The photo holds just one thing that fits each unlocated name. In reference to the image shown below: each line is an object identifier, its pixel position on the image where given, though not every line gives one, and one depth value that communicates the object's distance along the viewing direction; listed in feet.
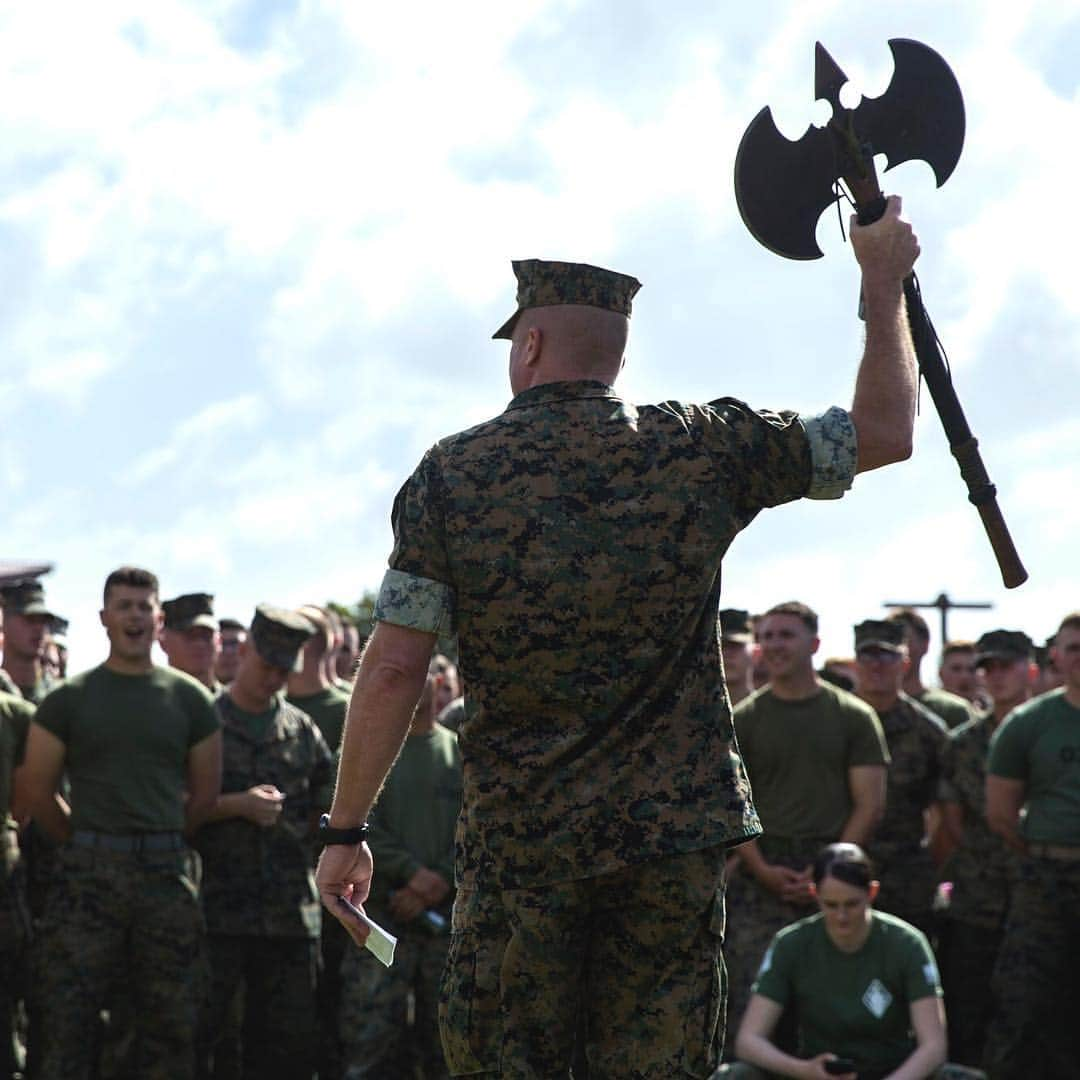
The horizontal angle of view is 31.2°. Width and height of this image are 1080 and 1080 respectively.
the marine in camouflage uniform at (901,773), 33.63
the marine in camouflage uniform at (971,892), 32.99
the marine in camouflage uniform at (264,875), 30.63
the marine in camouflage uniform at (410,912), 30.37
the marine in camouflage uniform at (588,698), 12.81
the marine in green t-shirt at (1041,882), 30.50
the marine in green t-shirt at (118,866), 27.81
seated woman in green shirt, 27.45
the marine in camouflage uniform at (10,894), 29.07
